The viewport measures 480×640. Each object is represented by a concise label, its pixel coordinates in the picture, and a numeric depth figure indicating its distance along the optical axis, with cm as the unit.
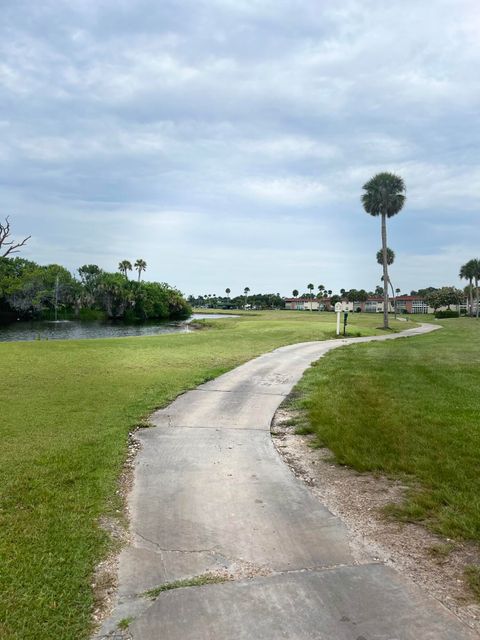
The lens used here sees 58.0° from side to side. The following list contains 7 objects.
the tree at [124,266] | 11806
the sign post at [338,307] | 2881
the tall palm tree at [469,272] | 8778
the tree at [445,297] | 10725
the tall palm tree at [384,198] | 4281
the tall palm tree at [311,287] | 19275
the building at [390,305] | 14446
